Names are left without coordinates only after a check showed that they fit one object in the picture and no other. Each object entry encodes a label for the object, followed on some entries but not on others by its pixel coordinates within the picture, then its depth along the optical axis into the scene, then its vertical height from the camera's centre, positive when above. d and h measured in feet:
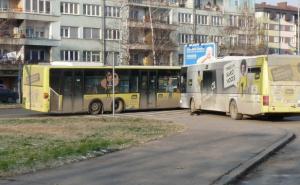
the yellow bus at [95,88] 107.04 +1.27
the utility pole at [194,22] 273.91 +33.48
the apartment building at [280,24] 422.82 +48.76
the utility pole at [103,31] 267.94 +27.03
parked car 168.45 -0.23
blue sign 156.66 +10.90
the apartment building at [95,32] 245.86 +26.69
